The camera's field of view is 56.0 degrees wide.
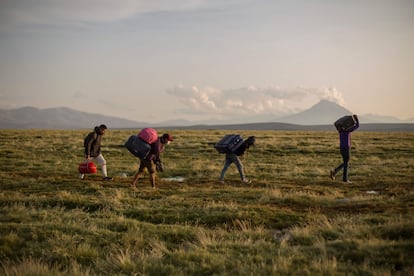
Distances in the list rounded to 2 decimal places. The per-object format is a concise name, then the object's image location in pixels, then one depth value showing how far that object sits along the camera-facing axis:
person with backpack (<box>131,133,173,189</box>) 13.81
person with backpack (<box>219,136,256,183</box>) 15.25
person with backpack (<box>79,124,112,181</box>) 15.70
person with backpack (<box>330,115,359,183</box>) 16.88
